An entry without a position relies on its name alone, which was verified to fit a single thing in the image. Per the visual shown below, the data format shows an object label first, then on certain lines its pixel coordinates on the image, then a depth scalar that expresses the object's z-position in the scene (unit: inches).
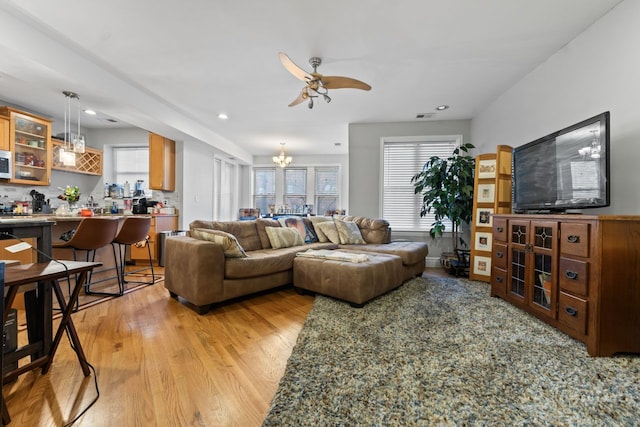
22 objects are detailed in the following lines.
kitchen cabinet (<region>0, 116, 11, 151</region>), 140.6
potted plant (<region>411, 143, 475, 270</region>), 149.1
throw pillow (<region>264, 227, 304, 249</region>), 136.9
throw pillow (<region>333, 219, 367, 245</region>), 160.1
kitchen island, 115.3
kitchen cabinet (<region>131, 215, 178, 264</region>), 171.6
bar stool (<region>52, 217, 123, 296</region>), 100.5
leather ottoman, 95.3
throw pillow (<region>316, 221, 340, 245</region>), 161.5
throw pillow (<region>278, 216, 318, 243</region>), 155.7
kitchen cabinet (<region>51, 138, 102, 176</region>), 173.2
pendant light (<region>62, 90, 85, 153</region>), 121.4
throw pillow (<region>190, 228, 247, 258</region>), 99.0
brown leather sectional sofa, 92.7
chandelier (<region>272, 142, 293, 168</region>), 252.5
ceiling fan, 96.8
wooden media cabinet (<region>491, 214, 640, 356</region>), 64.3
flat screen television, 72.4
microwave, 139.6
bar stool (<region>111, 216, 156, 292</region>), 117.9
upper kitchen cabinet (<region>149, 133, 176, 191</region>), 185.0
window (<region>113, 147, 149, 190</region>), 215.8
